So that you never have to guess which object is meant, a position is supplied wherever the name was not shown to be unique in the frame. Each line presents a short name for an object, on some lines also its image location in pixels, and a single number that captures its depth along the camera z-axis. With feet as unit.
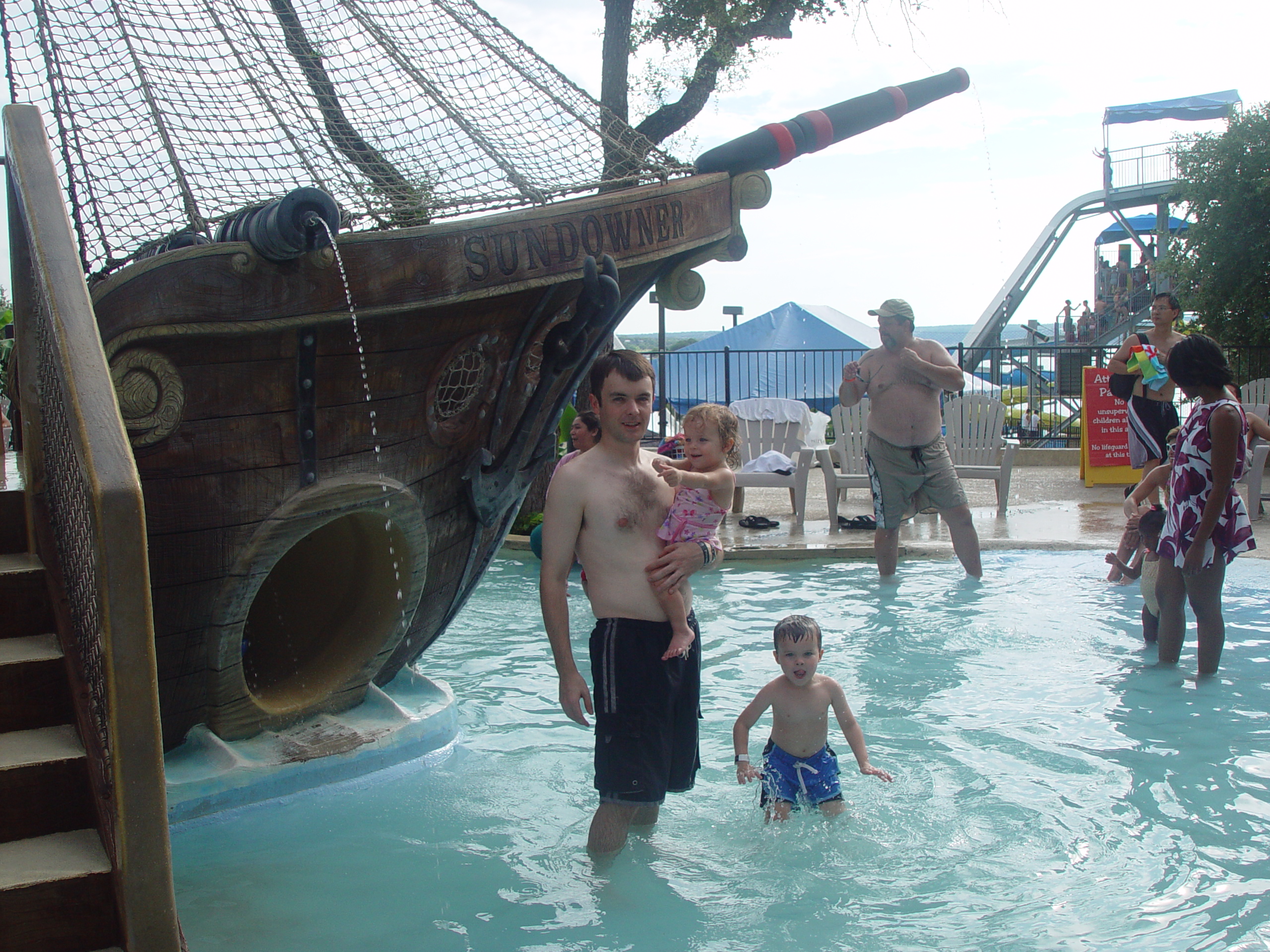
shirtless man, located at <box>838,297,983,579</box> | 23.47
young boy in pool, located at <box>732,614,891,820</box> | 12.02
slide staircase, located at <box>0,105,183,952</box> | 6.89
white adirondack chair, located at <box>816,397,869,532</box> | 32.96
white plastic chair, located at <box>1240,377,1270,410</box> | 38.60
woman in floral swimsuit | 15.49
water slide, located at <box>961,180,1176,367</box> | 85.15
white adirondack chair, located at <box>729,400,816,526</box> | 32.73
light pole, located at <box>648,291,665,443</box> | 48.57
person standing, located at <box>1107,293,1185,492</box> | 26.43
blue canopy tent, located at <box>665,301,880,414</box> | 58.90
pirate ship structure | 11.73
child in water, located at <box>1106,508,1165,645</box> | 17.62
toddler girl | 10.55
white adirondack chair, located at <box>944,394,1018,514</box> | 34.86
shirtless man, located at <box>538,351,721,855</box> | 10.49
